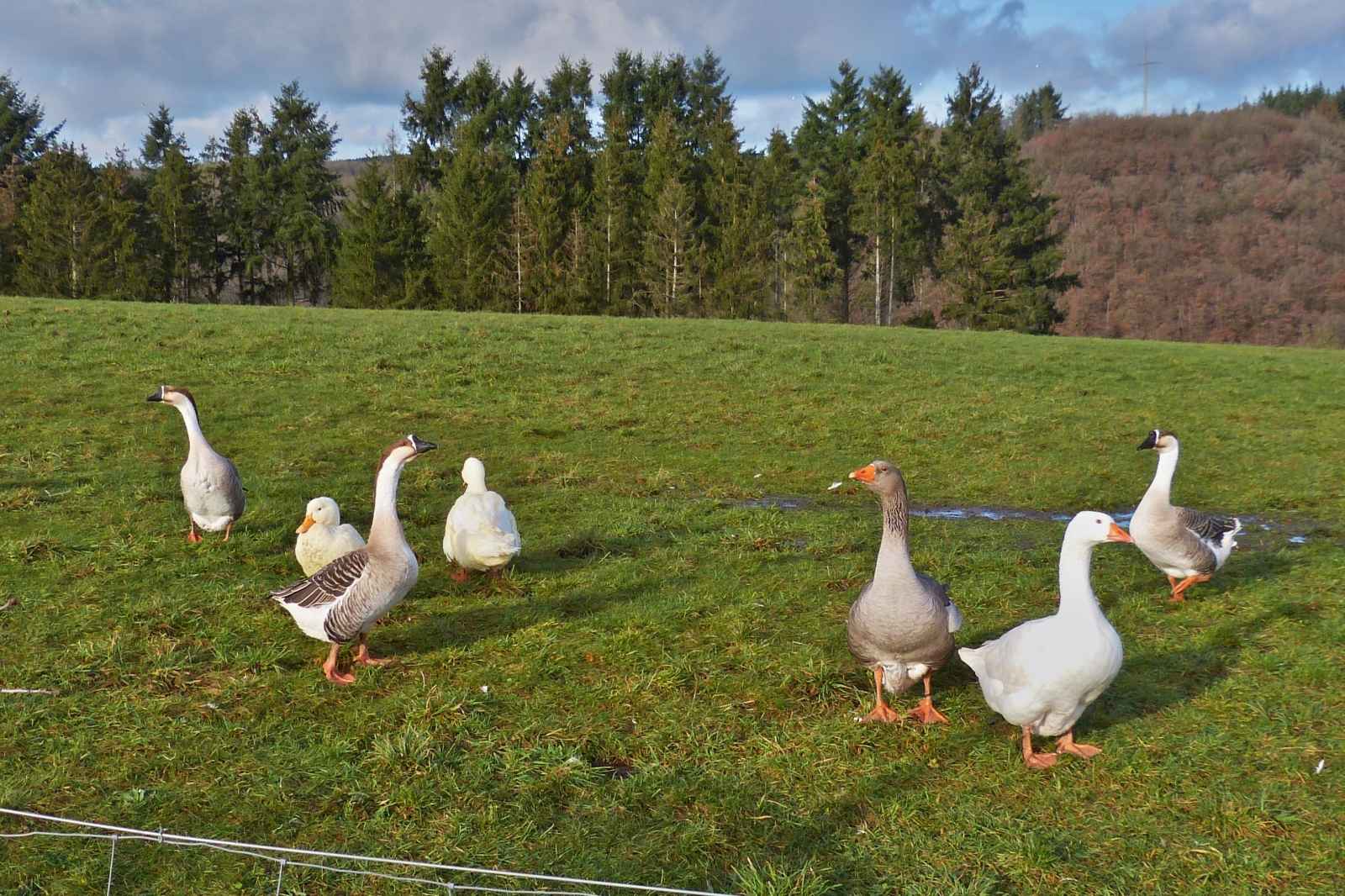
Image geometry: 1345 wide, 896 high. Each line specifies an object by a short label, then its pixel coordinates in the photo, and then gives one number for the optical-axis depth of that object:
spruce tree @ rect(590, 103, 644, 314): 46.31
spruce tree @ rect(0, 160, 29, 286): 45.47
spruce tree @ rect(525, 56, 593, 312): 44.56
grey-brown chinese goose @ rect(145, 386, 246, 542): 7.97
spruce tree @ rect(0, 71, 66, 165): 53.25
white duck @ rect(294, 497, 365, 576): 7.00
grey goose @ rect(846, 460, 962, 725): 5.13
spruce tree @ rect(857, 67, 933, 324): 48.84
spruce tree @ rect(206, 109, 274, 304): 50.81
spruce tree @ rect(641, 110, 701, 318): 44.78
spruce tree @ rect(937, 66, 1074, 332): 45.66
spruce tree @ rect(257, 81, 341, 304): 51.34
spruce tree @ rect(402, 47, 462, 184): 54.84
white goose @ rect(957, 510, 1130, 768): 4.55
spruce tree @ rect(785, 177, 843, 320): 48.22
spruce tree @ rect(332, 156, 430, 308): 45.31
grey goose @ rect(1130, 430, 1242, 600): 7.26
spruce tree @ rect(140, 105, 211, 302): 47.59
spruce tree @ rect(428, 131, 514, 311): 45.16
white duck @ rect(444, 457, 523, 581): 7.30
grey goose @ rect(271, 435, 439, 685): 5.66
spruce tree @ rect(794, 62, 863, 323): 52.12
